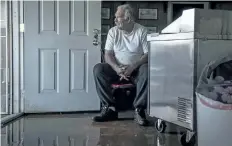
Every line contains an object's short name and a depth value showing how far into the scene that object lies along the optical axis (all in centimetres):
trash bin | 205
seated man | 372
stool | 375
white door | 413
